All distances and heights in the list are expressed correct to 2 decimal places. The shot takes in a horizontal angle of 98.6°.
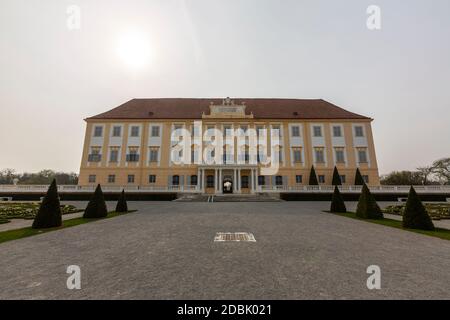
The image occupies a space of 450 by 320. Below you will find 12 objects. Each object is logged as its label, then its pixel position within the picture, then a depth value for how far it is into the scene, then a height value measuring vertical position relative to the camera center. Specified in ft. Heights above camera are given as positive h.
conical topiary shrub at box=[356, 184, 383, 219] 33.41 -3.90
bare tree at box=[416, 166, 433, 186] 137.90 +7.73
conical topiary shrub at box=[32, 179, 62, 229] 24.93 -3.64
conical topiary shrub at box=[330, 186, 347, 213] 41.60 -4.11
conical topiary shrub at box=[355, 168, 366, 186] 83.50 +2.51
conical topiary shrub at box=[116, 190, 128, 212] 41.34 -4.25
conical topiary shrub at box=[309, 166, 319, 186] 84.84 +2.98
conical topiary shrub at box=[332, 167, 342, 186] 84.33 +2.53
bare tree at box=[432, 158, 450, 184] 130.52 +10.57
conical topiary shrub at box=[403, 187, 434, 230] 24.99 -4.04
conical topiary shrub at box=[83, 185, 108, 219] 33.32 -3.84
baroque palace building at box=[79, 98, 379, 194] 90.94 +17.26
